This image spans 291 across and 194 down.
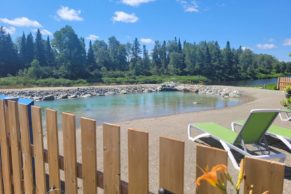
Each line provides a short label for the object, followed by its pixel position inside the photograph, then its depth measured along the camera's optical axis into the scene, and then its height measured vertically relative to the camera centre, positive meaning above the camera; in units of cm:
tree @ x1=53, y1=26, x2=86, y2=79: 4647 +316
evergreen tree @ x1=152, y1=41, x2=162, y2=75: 6688 +287
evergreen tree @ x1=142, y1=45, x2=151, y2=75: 6028 +148
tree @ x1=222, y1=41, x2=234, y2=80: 6706 +161
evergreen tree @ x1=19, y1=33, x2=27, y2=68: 4765 +303
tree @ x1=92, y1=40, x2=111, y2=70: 5873 +294
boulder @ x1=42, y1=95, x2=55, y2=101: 2192 -238
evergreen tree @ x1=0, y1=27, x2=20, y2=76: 4475 +190
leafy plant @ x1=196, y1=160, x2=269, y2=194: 83 -35
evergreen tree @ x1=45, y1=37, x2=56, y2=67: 4988 +245
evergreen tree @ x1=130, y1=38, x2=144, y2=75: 5791 +193
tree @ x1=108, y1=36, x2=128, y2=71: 6094 +326
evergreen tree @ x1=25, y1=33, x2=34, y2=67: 4834 +325
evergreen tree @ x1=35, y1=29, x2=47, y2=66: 4892 +309
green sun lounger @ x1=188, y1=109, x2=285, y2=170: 371 -101
